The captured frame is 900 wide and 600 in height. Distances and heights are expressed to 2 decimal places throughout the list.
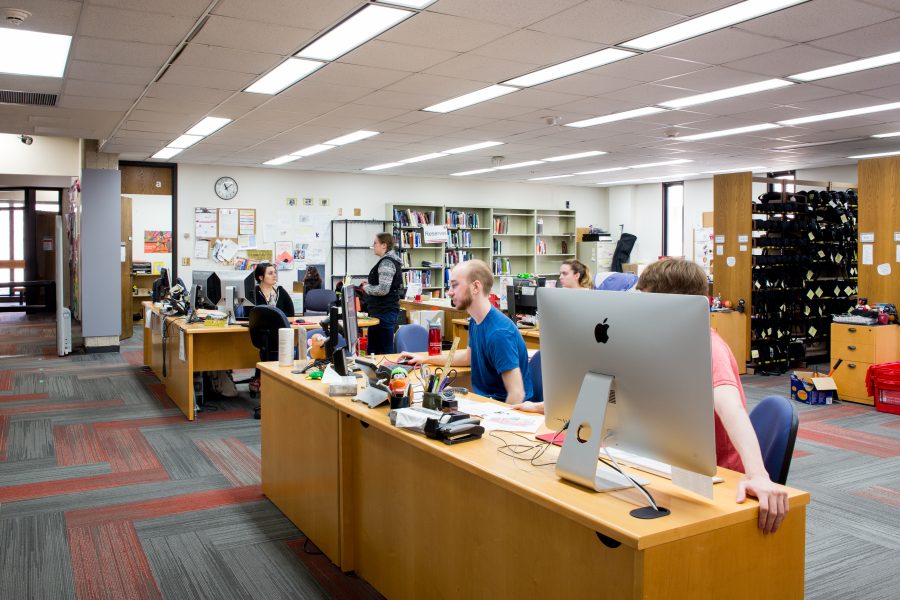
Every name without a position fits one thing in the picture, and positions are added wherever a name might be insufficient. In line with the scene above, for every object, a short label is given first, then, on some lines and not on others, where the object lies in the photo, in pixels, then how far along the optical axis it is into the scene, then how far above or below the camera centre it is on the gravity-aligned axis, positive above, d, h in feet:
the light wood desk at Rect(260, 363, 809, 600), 5.81 -2.47
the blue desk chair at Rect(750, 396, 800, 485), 7.39 -1.70
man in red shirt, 6.15 -1.33
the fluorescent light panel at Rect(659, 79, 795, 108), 19.31 +5.05
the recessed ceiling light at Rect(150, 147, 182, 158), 32.78 +5.71
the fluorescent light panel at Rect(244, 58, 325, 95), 17.65 +5.17
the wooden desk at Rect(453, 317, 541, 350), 24.03 -1.90
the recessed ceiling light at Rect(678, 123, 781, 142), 25.77 +5.25
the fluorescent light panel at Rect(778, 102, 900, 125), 22.38 +5.13
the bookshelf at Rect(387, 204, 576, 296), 43.11 +2.28
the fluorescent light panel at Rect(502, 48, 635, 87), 16.52 +5.04
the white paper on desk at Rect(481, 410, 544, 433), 8.79 -1.84
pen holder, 9.21 -1.61
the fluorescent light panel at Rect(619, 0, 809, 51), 13.35 +4.94
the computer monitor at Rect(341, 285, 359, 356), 12.62 -0.73
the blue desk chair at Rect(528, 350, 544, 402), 11.80 -1.70
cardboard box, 23.00 -3.72
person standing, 24.26 -0.62
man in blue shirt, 11.10 -1.05
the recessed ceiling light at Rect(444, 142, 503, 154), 30.18 +5.48
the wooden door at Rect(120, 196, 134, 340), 34.24 -0.02
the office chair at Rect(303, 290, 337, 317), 31.01 -1.13
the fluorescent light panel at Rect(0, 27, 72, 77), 15.46 +5.11
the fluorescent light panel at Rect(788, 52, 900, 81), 16.88 +4.99
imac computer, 5.73 -0.88
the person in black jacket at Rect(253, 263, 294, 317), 22.41 -0.47
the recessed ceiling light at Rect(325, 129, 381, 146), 27.86 +5.46
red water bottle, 13.98 -1.27
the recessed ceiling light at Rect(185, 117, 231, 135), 25.09 +5.41
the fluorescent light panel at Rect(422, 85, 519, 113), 20.18 +5.18
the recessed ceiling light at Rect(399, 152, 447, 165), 33.46 +5.59
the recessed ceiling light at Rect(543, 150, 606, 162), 32.65 +5.49
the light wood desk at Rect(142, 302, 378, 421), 20.25 -2.28
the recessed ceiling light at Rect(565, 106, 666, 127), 22.97 +5.21
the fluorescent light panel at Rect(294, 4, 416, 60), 13.75 +5.02
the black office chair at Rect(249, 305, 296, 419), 19.42 -1.41
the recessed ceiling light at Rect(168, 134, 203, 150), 29.04 +5.57
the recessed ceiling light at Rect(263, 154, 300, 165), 34.99 +5.73
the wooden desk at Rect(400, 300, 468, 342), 29.71 -1.44
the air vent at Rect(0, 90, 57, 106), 20.75 +5.21
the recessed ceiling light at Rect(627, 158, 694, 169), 35.29 +5.53
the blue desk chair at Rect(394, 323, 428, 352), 16.15 -1.44
